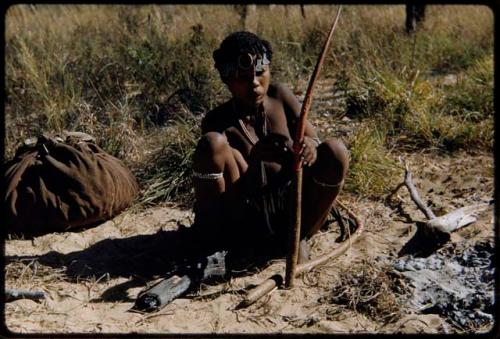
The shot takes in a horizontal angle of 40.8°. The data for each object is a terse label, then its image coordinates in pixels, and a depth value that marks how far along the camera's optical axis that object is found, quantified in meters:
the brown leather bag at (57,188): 3.77
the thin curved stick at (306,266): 2.96
